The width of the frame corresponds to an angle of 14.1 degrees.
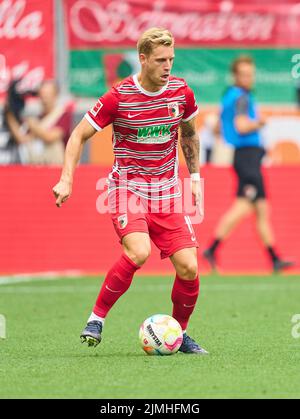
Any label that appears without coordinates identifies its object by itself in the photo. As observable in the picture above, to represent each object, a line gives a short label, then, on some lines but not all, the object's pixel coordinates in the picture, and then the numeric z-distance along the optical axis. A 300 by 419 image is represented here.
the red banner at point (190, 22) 15.40
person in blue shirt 13.86
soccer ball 7.53
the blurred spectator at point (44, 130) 14.95
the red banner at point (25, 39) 14.70
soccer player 7.59
